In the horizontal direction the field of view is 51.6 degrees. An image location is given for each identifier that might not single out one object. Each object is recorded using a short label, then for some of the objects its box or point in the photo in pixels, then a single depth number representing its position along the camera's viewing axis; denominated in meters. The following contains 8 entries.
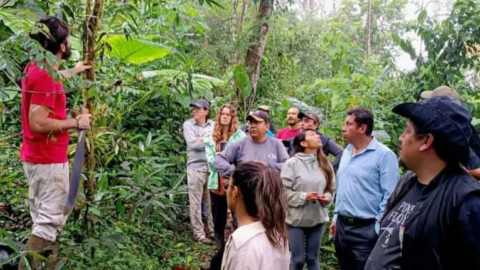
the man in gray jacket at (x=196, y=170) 5.79
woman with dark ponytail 2.00
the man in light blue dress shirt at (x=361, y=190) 3.43
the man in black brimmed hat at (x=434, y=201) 1.72
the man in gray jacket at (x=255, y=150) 4.66
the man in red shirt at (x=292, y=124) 5.62
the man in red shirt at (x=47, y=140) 2.55
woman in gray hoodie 4.09
